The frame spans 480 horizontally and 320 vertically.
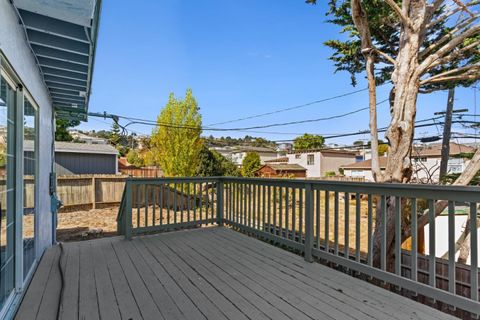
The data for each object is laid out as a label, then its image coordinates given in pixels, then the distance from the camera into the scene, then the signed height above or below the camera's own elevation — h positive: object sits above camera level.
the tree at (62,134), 24.83 +2.70
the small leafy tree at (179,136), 12.45 +1.17
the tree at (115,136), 34.42 +3.56
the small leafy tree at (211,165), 16.06 -0.28
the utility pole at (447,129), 7.74 +0.89
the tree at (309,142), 39.41 +2.70
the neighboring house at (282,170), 22.52 -0.96
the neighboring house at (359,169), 25.42 -0.94
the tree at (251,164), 20.00 -0.32
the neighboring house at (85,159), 14.46 +0.15
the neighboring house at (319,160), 29.56 +0.01
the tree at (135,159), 31.34 +0.28
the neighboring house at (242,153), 40.15 +1.32
